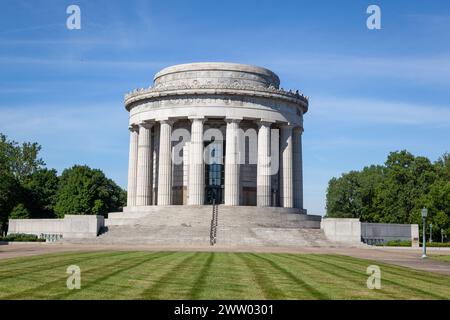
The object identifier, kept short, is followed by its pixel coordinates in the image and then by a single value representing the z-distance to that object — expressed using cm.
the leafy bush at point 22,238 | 7125
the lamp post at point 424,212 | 5327
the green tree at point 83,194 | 10681
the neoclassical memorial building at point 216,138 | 8575
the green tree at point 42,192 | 11078
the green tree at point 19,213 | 9762
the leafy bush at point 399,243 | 7129
